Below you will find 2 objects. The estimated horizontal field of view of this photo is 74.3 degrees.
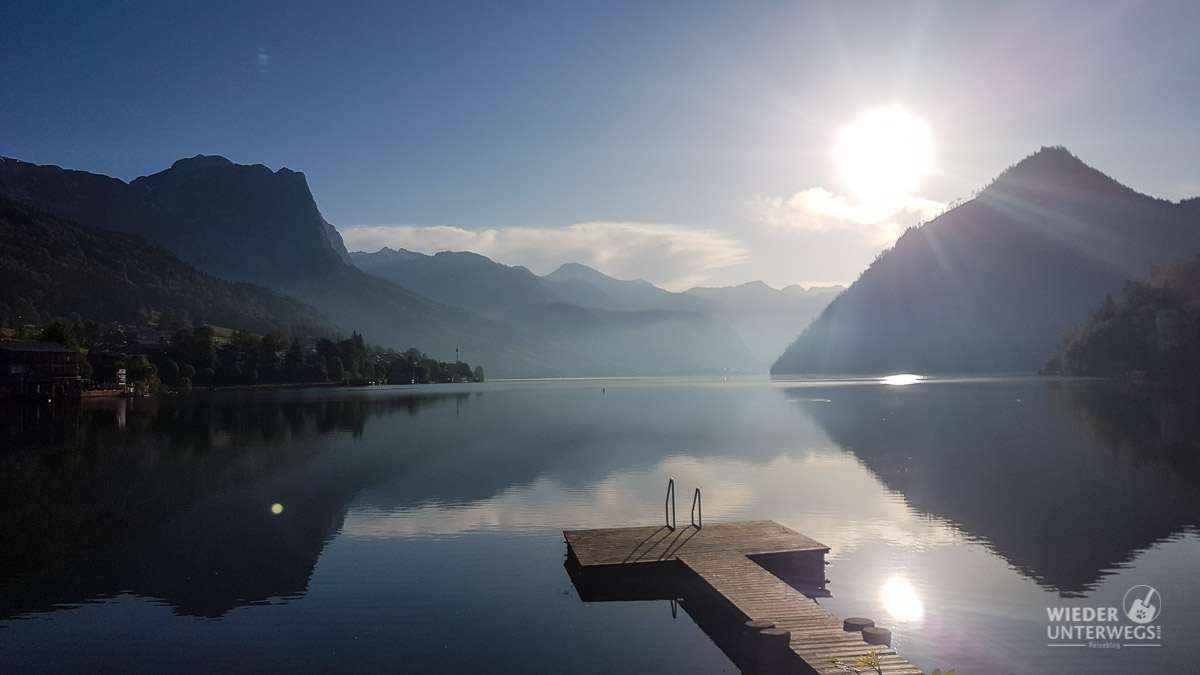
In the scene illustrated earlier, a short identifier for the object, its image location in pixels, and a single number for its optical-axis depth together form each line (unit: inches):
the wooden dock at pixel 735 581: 636.7
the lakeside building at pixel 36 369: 5068.9
